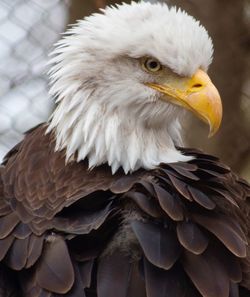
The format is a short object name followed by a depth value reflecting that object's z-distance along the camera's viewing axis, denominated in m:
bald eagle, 5.14
